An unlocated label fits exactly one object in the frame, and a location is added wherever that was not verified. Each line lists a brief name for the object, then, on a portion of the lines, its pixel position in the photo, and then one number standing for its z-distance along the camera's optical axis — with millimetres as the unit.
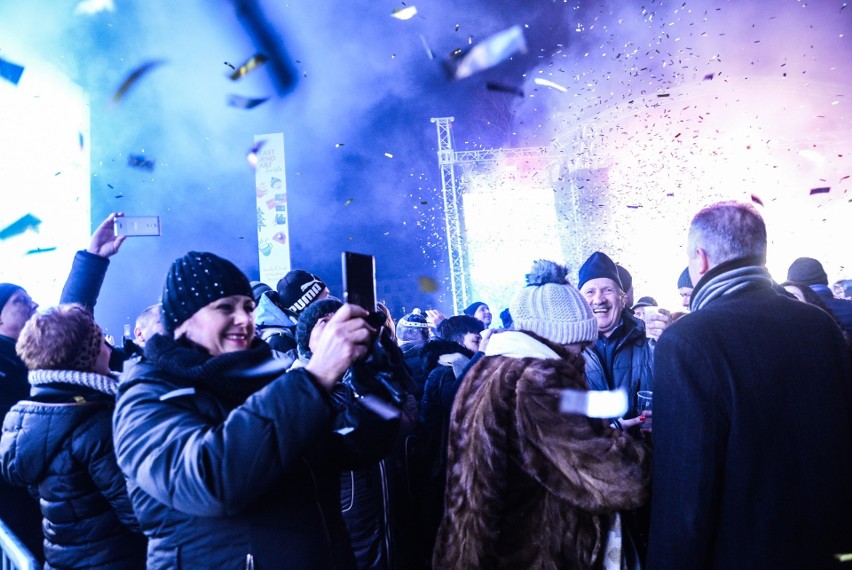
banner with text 12781
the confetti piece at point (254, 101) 14884
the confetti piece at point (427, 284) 17516
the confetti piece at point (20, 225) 5499
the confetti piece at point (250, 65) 14000
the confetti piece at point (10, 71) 6441
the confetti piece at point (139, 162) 14000
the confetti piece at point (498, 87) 16641
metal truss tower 13750
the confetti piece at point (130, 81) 13023
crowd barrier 1870
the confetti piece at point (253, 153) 13258
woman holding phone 1161
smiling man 3398
